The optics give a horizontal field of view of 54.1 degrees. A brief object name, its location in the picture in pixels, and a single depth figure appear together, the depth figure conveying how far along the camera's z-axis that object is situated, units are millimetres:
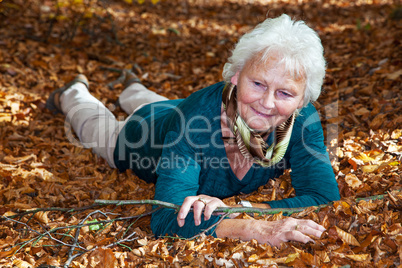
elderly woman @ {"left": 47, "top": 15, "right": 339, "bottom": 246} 2398
